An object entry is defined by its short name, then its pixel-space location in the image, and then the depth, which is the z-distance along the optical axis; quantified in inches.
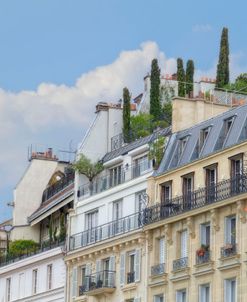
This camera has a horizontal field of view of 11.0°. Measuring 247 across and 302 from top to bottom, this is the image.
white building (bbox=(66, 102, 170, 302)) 2923.2
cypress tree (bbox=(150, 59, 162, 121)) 3873.3
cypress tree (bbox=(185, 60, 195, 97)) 4089.1
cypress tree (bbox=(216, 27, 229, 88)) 4001.0
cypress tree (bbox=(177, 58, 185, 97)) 4084.6
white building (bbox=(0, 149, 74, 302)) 3324.3
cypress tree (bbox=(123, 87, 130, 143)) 3398.1
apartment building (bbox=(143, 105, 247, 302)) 2541.8
